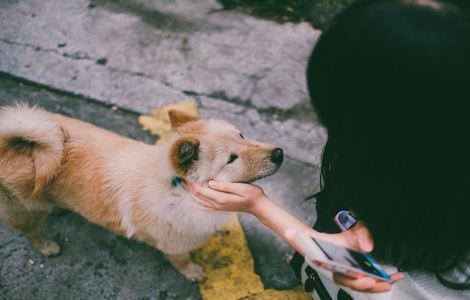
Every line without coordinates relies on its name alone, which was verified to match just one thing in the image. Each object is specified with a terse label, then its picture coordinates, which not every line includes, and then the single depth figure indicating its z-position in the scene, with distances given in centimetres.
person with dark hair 86
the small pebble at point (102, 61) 180
